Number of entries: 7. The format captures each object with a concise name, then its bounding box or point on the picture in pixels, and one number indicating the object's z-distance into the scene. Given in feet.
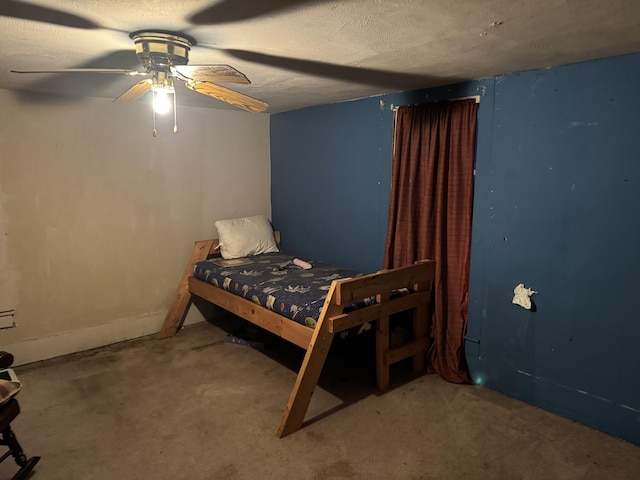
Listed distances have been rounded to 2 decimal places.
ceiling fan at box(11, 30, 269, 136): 5.94
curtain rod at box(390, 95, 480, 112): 9.03
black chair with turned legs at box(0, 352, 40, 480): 6.12
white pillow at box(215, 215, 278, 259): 13.00
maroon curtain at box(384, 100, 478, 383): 9.30
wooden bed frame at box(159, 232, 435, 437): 7.95
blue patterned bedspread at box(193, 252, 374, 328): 8.94
